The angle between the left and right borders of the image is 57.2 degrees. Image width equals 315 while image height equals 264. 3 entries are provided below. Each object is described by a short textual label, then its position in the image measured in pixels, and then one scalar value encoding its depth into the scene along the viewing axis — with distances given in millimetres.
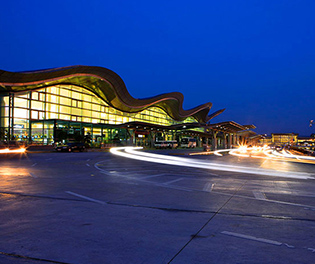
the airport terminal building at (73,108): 46344
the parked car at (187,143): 78044
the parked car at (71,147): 39344
